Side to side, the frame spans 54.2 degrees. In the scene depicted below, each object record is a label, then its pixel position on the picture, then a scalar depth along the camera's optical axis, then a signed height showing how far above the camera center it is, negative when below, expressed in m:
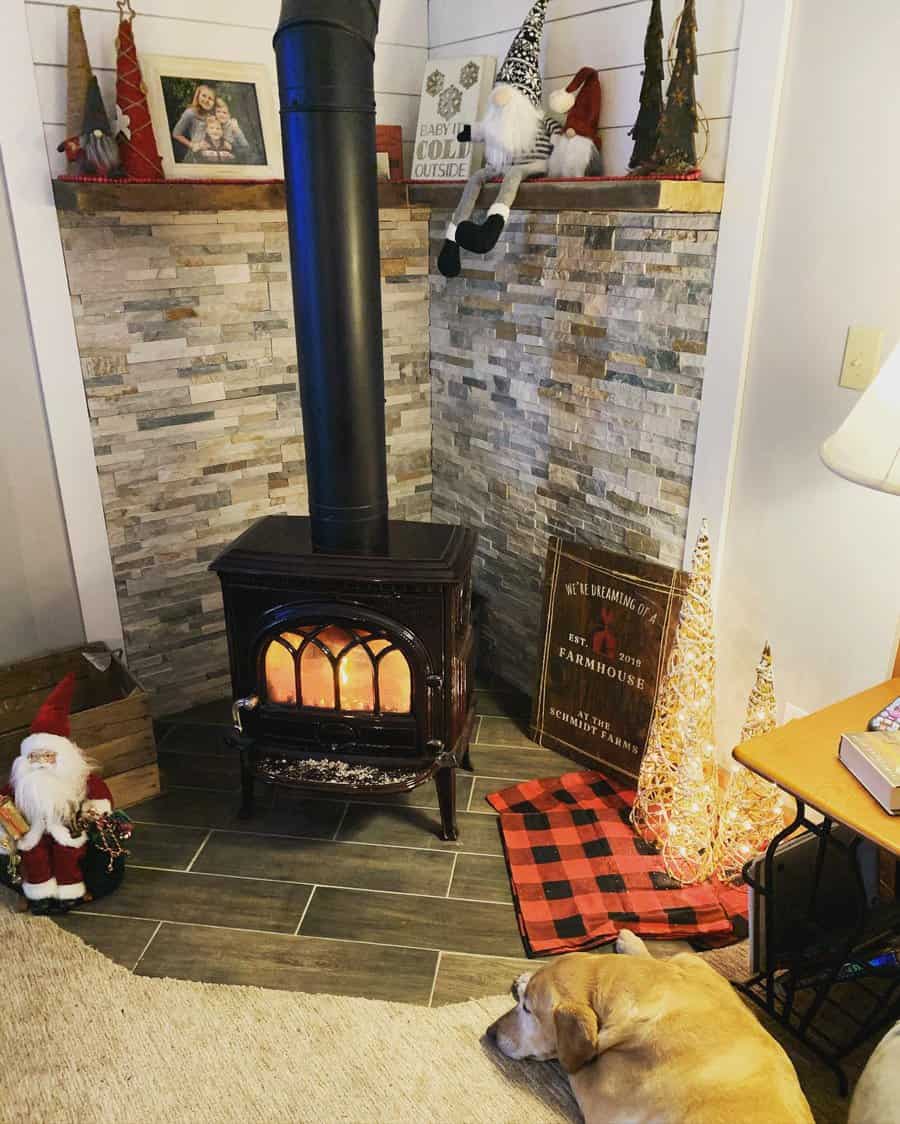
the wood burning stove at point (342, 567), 1.82 -0.74
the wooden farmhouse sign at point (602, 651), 2.27 -1.10
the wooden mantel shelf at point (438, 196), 1.87 +0.05
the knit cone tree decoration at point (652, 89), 1.88 +0.26
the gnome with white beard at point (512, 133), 2.14 +0.20
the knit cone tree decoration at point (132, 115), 2.10 +0.23
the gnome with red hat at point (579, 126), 2.10 +0.21
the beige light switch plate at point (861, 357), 1.70 -0.25
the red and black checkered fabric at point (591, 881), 1.92 -1.44
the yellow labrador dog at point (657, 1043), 1.29 -1.20
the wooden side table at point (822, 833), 1.38 -0.94
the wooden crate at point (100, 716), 2.25 -1.24
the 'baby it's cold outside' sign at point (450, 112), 2.41 +0.27
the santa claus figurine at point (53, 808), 1.91 -1.21
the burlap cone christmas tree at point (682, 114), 1.80 +0.20
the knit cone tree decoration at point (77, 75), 2.04 +0.31
